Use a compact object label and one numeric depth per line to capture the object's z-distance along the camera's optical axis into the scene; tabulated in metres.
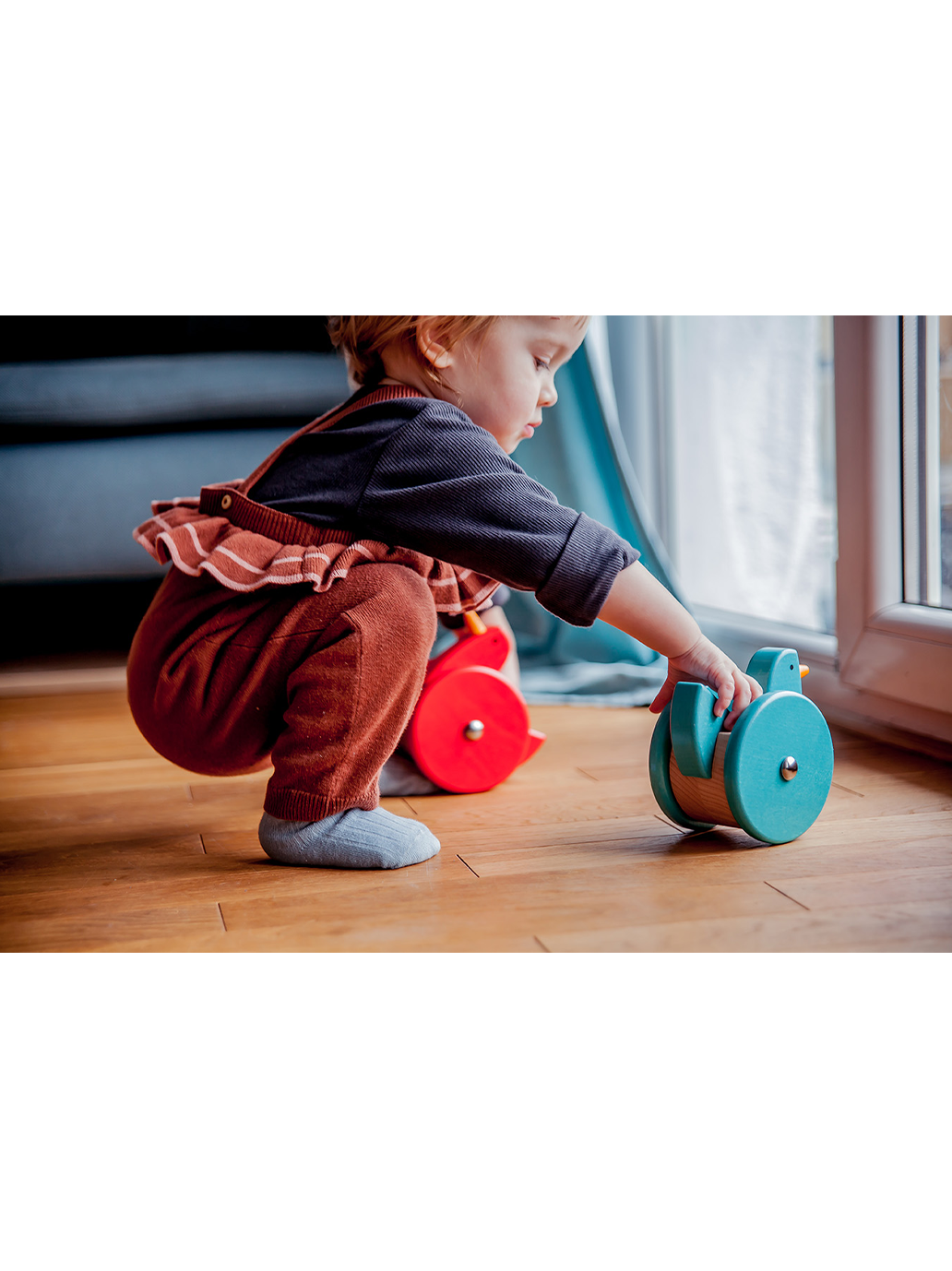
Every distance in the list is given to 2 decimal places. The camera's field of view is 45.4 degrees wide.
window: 0.98
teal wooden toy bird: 0.68
